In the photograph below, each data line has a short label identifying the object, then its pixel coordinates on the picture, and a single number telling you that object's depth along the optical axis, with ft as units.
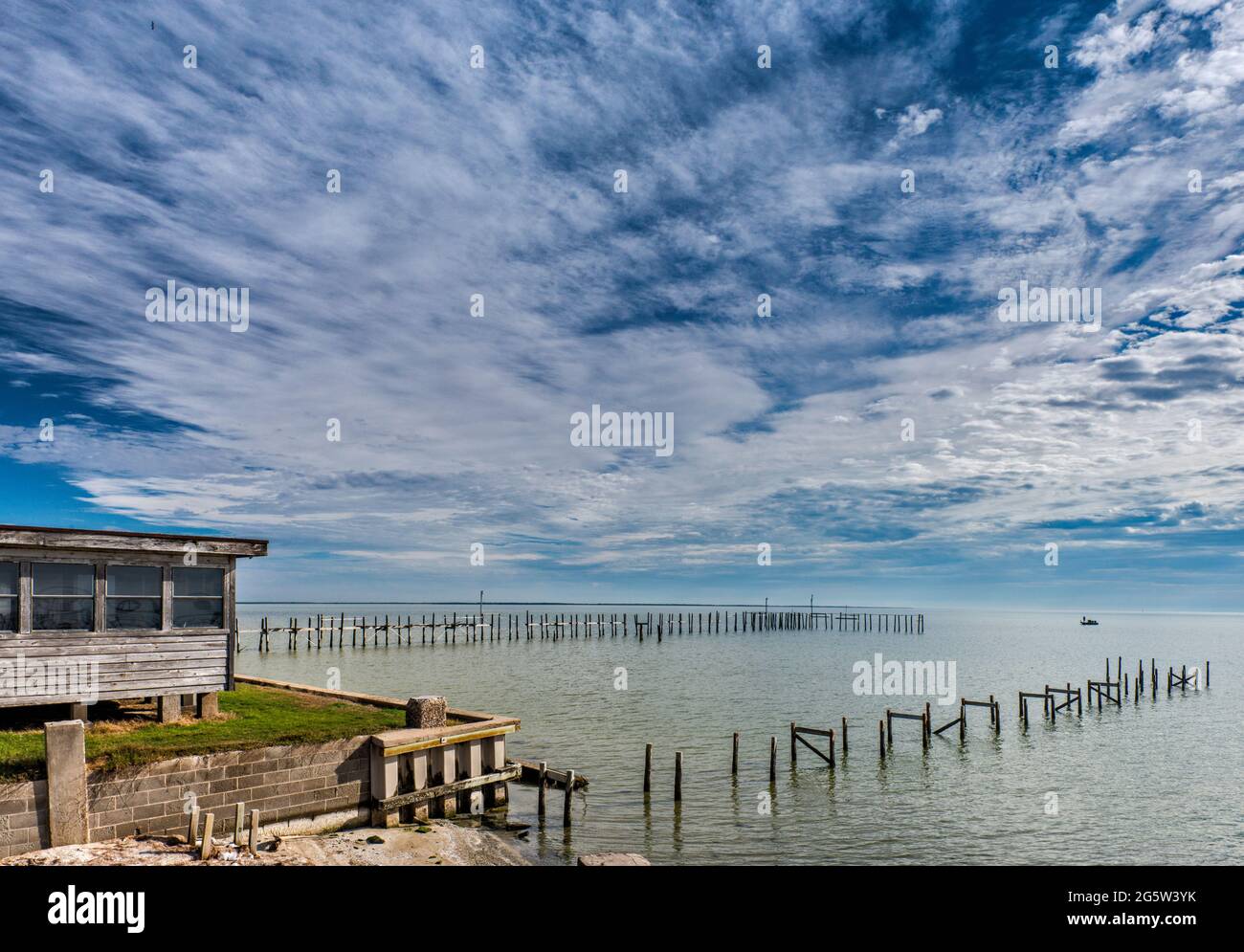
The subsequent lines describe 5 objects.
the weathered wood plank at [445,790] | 65.51
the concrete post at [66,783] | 47.98
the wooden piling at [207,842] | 46.91
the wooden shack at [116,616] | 60.39
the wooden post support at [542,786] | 81.27
